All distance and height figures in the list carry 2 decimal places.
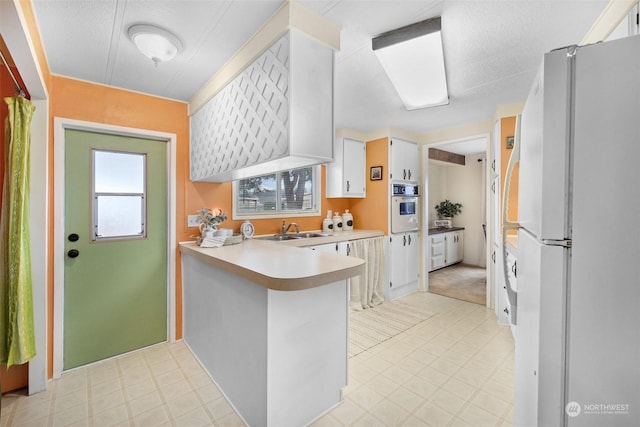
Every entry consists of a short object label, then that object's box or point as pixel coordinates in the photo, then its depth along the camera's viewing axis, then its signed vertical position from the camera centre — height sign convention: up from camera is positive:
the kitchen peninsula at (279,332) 1.50 -0.73
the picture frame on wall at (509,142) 3.02 +0.73
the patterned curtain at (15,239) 1.80 -0.20
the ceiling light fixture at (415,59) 1.66 +1.03
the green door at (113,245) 2.31 -0.33
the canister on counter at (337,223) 4.04 -0.20
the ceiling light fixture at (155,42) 1.62 +1.00
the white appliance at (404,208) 3.92 +0.03
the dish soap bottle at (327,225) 3.99 -0.22
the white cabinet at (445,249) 5.28 -0.78
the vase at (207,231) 2.61 -0.21
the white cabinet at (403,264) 3.89 -0.77
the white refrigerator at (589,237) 0.67 -0.07
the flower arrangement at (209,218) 2.67 -0.09
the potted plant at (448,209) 6.20 +0.02
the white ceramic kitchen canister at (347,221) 4.17 -0.17
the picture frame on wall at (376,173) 4.02 +0.53
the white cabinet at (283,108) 1.51 +0.60
